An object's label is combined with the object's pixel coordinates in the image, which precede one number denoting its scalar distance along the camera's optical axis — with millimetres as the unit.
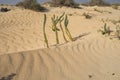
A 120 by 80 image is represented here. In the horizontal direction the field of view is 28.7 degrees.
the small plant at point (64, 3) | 19797
